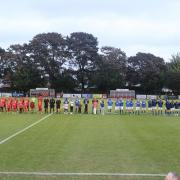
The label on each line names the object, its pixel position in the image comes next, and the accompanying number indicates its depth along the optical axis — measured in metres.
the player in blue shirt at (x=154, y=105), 27.47
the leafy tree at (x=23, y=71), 64.53
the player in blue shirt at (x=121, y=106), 27.87
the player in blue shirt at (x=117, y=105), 28.07
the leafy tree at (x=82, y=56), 68.98
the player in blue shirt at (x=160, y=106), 27.24
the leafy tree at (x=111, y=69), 66.76
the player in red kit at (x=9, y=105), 27.79
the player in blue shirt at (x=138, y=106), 27.78
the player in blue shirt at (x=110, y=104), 28.32
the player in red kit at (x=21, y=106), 27.09
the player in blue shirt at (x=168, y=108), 27.28
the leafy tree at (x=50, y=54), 66.64
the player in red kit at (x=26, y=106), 27.48
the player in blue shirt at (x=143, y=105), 27.91
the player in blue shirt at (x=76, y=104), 28.04
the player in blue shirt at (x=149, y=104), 27.47
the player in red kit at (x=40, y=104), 27.06
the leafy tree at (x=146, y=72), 69.56
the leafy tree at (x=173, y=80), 67.83
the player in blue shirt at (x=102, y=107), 26.80
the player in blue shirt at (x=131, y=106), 28.01
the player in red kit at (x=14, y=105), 27.64
